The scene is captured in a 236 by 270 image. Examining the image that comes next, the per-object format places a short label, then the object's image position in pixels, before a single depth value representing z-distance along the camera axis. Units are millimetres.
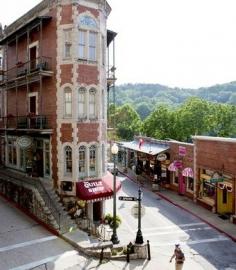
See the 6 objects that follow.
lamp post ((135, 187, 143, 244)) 18172
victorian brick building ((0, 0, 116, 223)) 22875
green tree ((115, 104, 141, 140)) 83312
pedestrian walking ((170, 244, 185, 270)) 15938
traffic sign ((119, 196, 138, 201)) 18750
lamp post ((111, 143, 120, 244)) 18844
